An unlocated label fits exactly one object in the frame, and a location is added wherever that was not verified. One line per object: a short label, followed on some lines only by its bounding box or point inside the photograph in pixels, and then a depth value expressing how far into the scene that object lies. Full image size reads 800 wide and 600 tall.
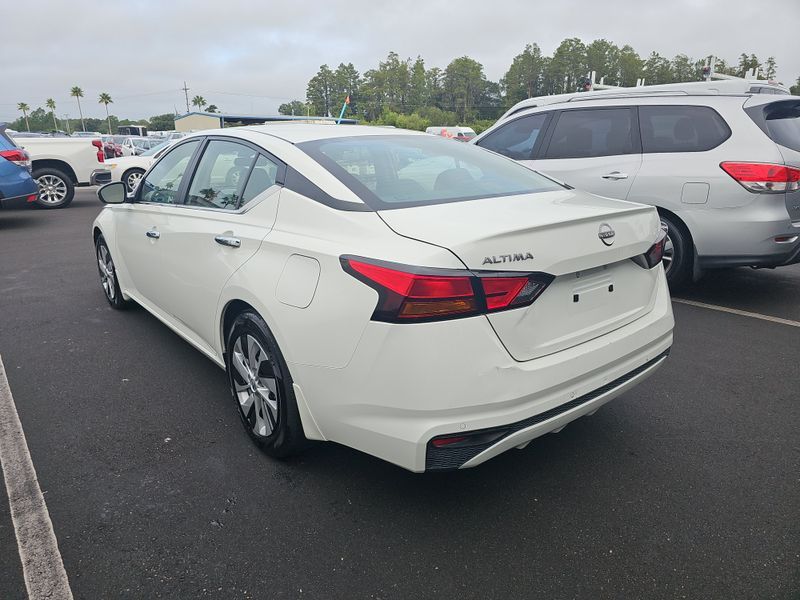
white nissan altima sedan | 1.96
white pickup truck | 11.99
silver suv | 4.61
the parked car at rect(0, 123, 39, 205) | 9.08
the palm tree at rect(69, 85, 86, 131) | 130.50
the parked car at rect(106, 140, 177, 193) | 13.49
